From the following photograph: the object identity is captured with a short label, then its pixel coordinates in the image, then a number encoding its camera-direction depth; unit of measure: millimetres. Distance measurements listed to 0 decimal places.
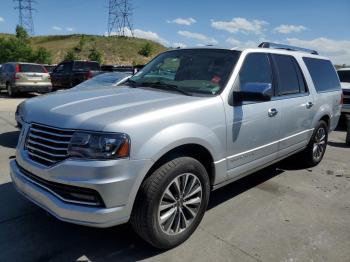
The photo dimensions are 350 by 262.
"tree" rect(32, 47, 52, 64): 48844
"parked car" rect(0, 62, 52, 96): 16422
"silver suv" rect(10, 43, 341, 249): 2838
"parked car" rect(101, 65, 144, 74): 20366
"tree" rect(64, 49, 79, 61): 61625
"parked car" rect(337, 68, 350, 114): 10523
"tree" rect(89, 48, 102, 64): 62344
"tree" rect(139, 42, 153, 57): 75125
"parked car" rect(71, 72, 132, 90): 8400
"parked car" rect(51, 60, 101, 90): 17650
